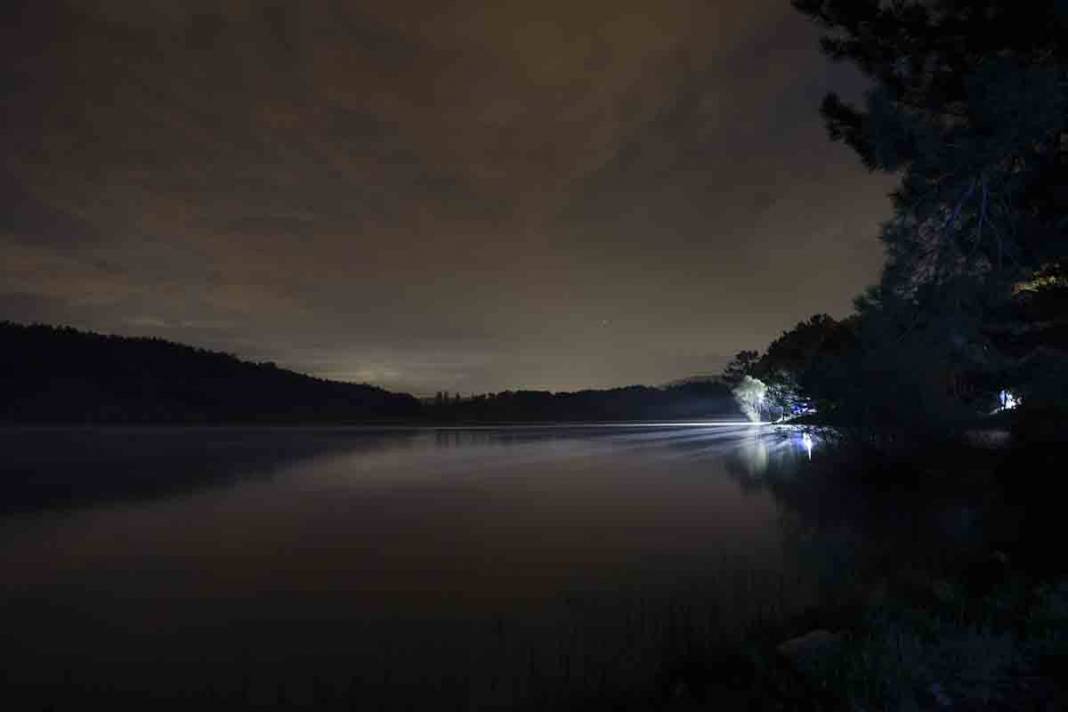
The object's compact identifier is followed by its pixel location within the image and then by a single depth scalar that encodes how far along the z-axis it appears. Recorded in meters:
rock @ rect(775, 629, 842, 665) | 6.77
